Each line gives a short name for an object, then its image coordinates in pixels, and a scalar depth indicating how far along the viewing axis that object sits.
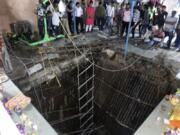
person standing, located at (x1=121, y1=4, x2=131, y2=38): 7.17
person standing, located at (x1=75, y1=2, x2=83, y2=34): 7.57
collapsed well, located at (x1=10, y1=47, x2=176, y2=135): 5.52
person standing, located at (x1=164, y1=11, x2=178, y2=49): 6.69
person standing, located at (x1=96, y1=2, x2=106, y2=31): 7.82
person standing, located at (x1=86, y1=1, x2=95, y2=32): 7.74
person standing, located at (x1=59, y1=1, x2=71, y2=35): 7.49
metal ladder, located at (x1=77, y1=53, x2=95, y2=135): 6.57
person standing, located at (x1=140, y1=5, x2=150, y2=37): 7.22
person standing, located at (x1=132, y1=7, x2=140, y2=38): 7.13
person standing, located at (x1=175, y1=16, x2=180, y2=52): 6.80
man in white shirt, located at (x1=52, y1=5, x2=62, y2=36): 7.18
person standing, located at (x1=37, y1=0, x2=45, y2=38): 7.05
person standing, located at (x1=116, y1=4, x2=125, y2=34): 7.59
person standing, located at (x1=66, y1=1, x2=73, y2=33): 7.56
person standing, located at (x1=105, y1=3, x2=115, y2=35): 7.96
